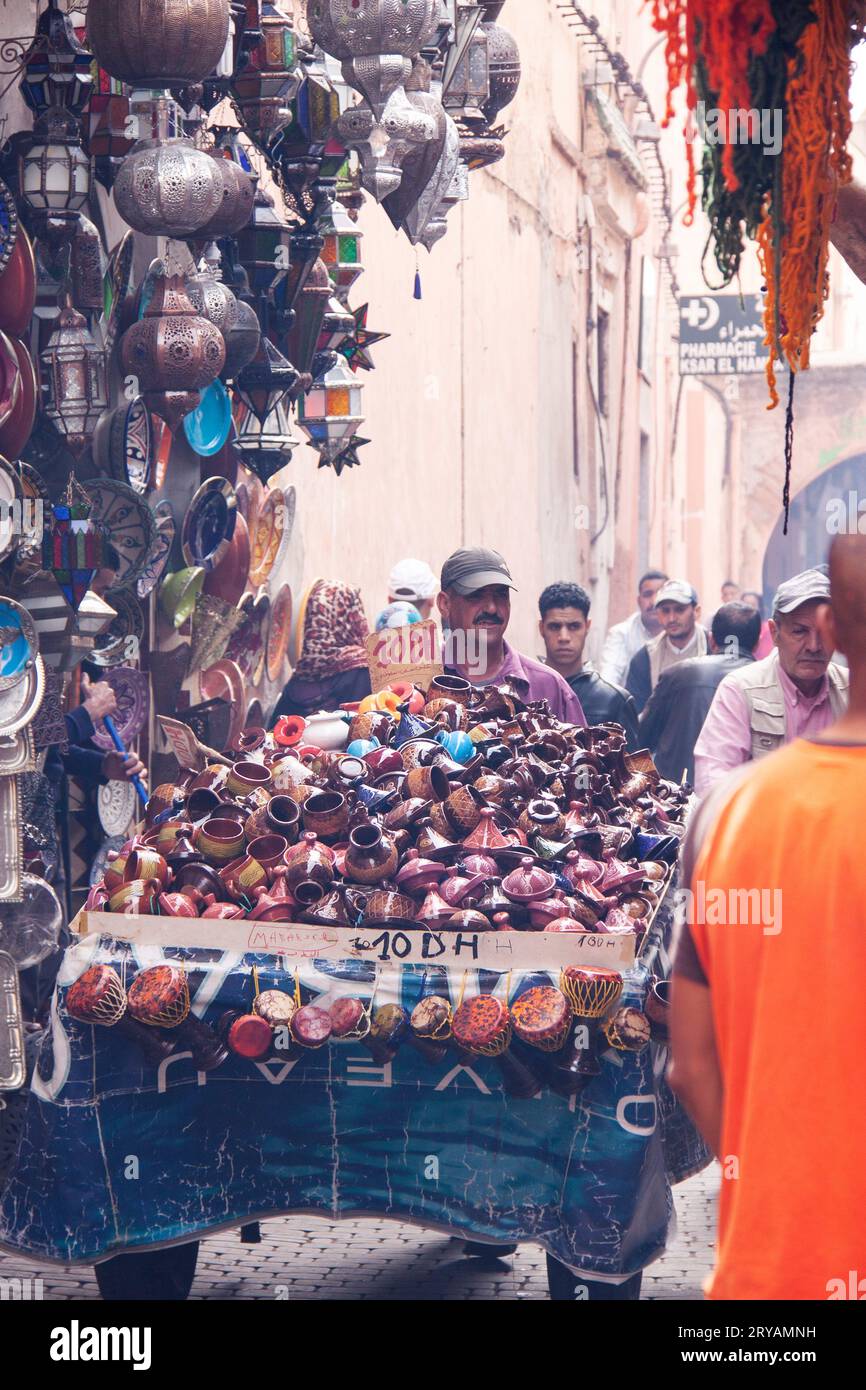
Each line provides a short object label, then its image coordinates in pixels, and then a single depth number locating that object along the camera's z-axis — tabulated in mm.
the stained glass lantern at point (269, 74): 6055
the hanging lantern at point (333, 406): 7387
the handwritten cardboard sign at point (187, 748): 4968
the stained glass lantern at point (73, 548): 5461
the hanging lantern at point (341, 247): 7090
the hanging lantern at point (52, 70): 5605
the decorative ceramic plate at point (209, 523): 7043
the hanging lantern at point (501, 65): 7238
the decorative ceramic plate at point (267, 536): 8031
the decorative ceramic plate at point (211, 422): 6961
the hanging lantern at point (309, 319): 6867
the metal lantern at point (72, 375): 5598
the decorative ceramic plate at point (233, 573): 7473
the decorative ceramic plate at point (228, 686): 7582
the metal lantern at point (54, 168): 5496
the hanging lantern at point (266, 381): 6621
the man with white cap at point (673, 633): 9500
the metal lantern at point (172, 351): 5828
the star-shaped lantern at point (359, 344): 7574
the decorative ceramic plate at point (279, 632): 8359
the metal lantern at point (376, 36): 5699
